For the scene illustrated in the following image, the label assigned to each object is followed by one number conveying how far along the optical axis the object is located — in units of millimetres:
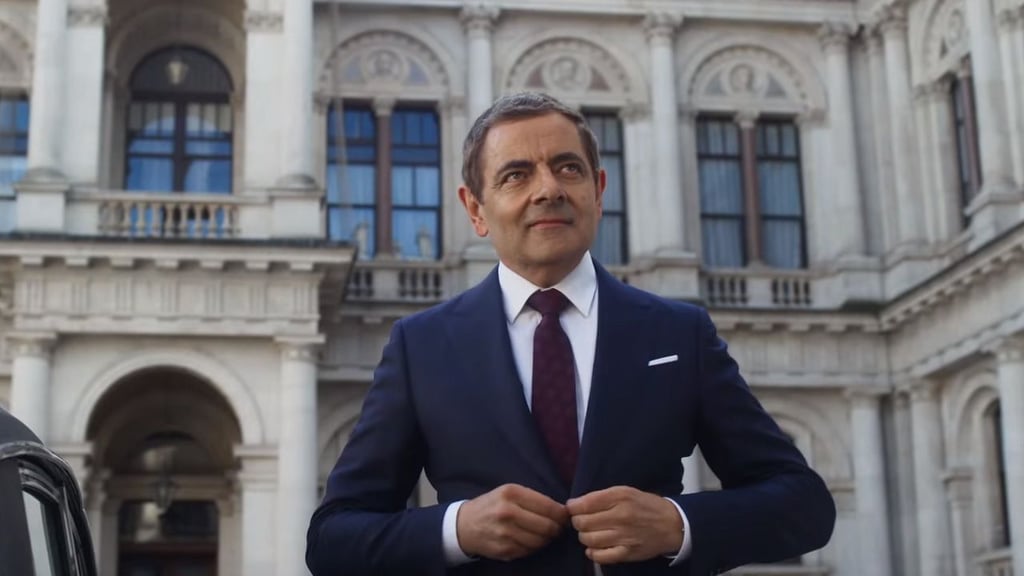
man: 3113
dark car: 3457
